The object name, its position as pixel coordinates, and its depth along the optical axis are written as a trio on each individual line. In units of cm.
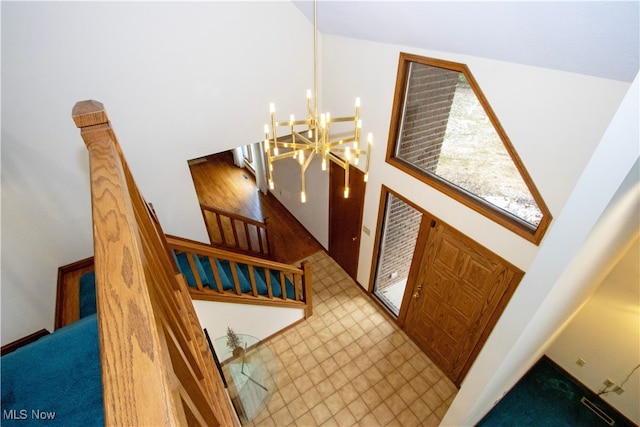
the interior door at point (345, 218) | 394
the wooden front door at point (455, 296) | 266
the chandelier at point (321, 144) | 183
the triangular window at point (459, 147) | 224
